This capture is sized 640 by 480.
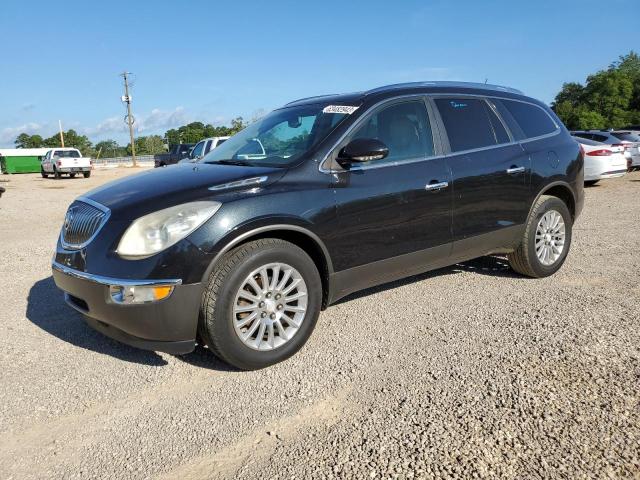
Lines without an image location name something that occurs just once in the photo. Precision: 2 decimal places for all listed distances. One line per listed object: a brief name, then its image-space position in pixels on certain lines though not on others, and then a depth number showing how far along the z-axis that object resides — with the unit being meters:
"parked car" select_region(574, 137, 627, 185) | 13.35
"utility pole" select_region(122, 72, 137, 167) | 54.03
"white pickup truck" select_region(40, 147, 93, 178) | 29.75
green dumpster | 45.47
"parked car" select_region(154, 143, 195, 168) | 25.66
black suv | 2.98
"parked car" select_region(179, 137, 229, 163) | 18.98
